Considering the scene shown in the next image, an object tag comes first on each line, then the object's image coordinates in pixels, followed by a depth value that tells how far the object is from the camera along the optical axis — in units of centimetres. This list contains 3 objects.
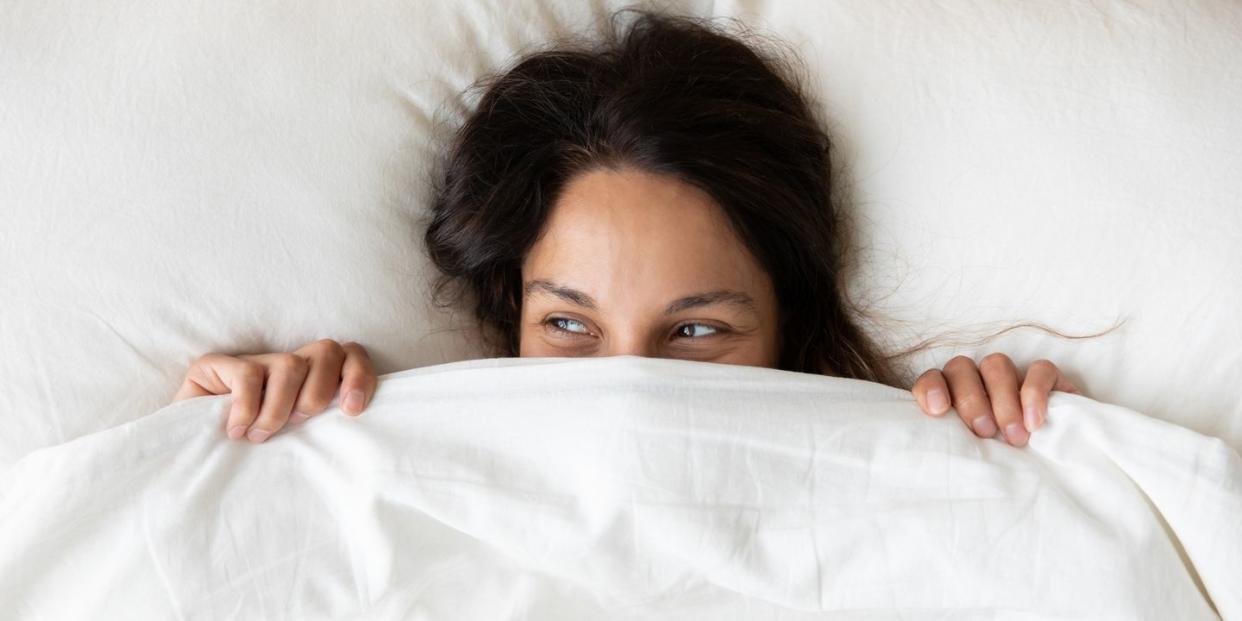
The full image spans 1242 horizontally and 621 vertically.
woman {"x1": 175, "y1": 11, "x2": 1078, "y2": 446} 99
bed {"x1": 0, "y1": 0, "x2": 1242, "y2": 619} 83
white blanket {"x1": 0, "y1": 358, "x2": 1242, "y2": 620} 82
